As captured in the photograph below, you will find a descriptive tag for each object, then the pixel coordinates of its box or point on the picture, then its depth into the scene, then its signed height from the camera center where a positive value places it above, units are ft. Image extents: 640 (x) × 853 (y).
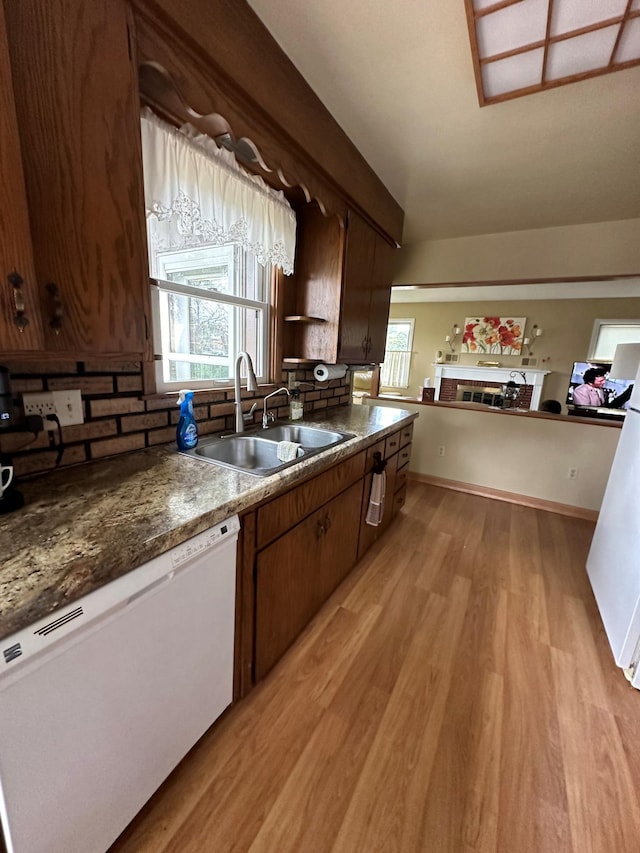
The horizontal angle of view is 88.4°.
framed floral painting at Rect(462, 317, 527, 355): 20.97 +1.66
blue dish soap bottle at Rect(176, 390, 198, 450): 4.55 -1.10
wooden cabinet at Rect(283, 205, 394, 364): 6.70 +1.36
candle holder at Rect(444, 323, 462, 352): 22.36 +1.51
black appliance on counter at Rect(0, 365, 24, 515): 2.57 -0.71
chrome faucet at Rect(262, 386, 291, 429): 6.06 -1.25
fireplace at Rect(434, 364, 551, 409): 20.80 -1.49
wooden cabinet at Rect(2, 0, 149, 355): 2.33 +1.34
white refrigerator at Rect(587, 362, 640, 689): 4.92 -3.14
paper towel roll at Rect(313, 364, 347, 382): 7.43 -0.47
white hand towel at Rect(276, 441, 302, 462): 5.20 -1.59
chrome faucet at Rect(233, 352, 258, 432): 5.33 -0.63
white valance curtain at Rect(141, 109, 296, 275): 3.92 +1.99
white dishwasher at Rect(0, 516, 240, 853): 2.02 -2.62
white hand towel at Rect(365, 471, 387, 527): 6.66 -2.92
